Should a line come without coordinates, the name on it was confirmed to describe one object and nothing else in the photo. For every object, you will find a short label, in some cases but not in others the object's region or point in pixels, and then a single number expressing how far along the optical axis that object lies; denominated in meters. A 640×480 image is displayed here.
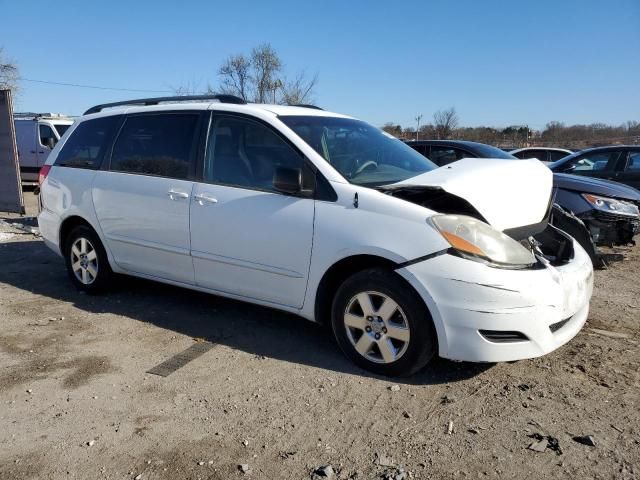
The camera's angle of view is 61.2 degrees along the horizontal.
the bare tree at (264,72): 36.53
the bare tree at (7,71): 36.53
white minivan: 3.24
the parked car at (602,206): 6.43
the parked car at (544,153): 16.67
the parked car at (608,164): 9.59
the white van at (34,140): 14.76
